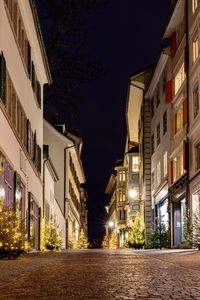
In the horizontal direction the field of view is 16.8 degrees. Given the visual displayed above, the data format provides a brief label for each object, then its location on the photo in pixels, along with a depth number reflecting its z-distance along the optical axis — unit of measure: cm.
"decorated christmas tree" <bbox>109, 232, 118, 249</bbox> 10081
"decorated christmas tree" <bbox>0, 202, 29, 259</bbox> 1800
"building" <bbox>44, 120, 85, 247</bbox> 6000
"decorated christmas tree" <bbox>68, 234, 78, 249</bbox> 5960
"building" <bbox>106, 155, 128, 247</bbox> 9819
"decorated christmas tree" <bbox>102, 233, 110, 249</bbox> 11615
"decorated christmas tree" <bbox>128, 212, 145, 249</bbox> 4947
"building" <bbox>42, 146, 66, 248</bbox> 4081
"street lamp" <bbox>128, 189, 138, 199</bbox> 6138
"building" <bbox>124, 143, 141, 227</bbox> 7338
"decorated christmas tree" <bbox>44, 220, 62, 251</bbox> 3803
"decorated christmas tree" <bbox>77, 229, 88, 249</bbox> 6824
